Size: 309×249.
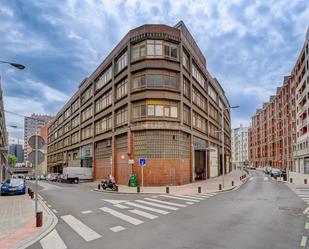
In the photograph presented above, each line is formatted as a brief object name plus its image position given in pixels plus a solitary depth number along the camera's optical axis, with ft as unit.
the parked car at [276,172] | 126.03
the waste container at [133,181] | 74.68
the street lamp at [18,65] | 27.35
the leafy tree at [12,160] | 336.91
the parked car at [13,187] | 58.50
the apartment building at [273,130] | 188.94
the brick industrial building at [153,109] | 76.49
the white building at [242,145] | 364.14
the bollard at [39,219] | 25.96
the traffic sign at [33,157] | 27.74
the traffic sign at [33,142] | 28.45
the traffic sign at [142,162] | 67.68
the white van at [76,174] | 112.52
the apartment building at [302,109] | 136.72
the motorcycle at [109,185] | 65.67
